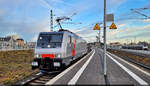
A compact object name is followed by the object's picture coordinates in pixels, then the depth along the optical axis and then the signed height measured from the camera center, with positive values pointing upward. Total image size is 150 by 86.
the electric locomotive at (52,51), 8.28 -0.43
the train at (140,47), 44.05 -1.15
